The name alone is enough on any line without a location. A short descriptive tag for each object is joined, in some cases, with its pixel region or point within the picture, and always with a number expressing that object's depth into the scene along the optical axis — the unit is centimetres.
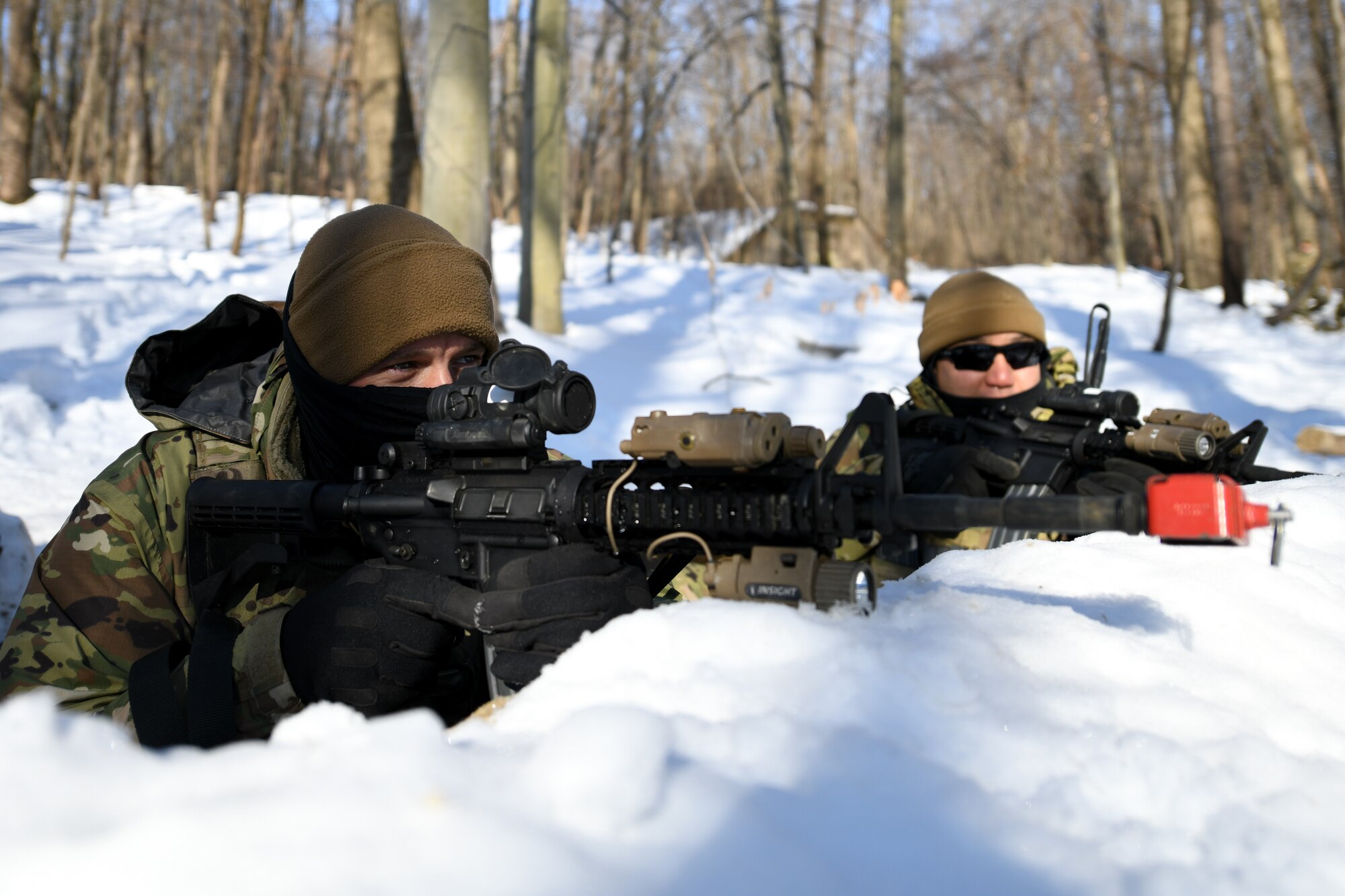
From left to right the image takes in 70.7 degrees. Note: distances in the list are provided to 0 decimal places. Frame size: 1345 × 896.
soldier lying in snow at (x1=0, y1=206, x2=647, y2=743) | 195
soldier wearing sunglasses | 388
